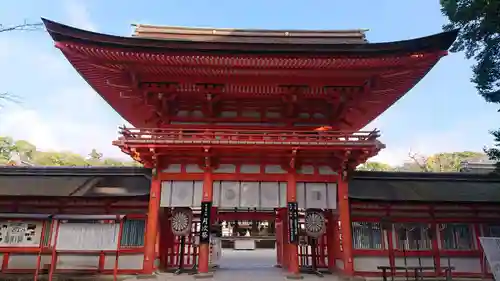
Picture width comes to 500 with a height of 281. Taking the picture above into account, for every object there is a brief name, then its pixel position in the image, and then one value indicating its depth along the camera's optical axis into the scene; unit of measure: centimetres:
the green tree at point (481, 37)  1285
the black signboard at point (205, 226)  1024
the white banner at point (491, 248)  916
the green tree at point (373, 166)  5903
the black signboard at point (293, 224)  1031
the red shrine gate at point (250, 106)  959
